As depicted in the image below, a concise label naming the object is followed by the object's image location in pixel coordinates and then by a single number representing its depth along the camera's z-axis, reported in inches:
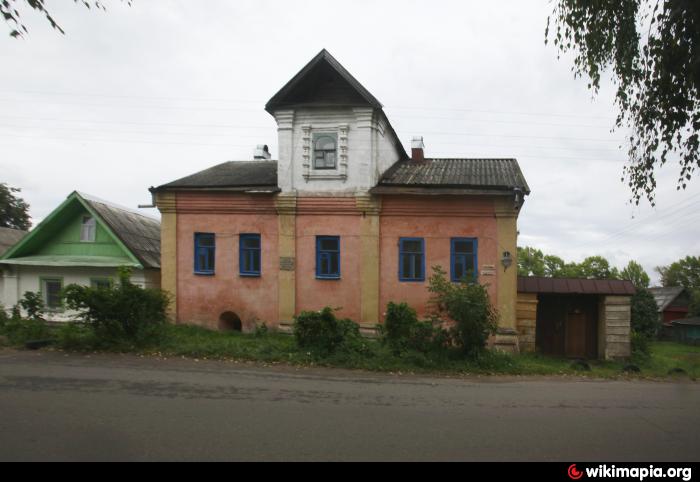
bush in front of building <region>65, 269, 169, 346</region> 433.1
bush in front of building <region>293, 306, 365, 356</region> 422.9
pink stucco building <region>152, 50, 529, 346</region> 549.6
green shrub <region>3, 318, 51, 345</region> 458.9
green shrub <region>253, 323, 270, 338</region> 549.9
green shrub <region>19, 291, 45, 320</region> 513.0
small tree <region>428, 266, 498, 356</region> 416.5
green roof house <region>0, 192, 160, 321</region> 673.0
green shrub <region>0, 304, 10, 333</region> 490.5
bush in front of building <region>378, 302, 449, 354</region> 434.3
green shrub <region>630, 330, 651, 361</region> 546.6
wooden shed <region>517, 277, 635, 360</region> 548.4
